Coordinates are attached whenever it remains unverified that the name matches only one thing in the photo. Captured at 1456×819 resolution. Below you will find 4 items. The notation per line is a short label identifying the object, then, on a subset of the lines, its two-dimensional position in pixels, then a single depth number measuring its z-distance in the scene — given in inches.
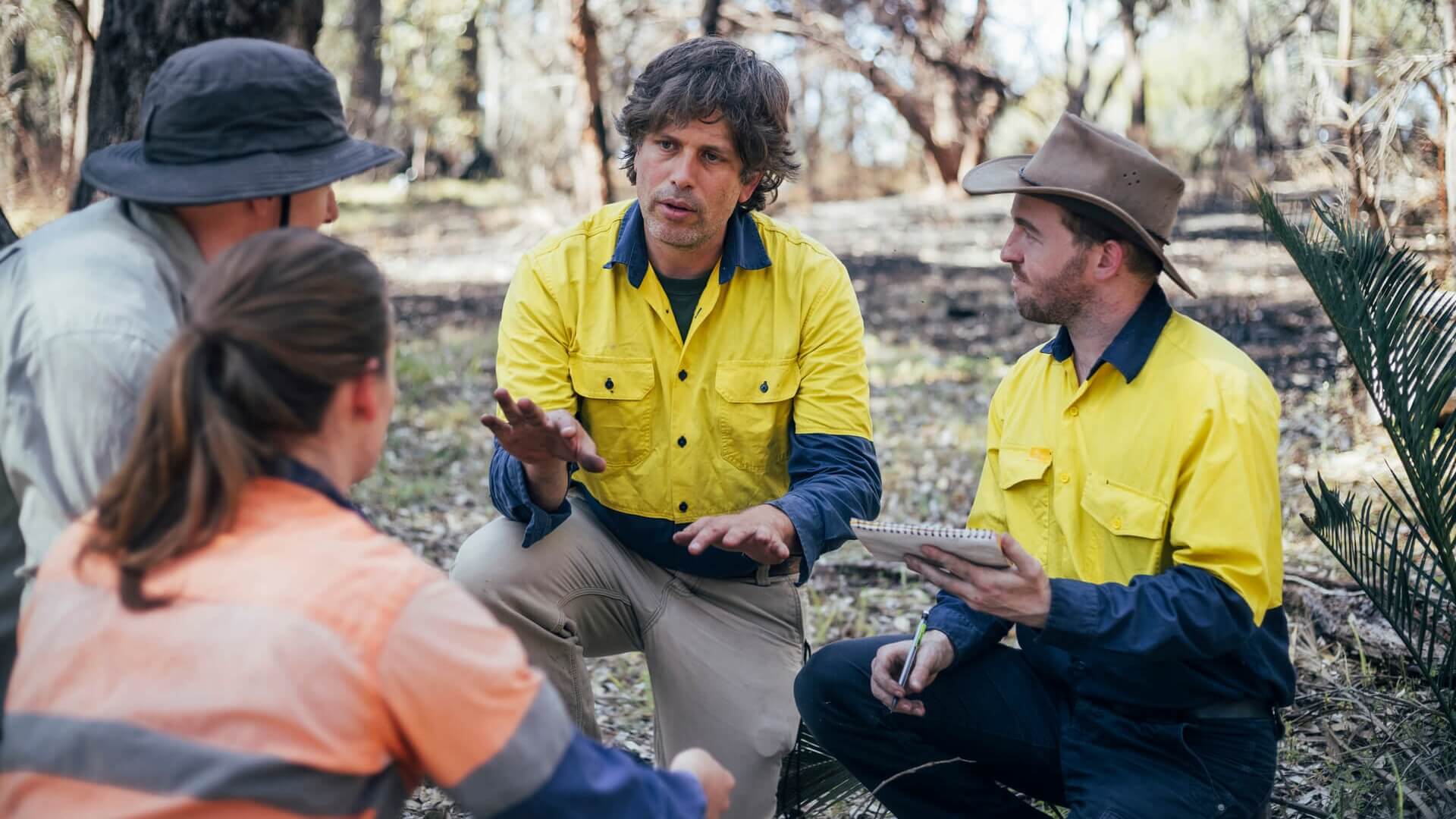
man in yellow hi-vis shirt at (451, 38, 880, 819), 140.0
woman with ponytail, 63.5
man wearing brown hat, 107.5
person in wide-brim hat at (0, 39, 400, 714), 88.8
